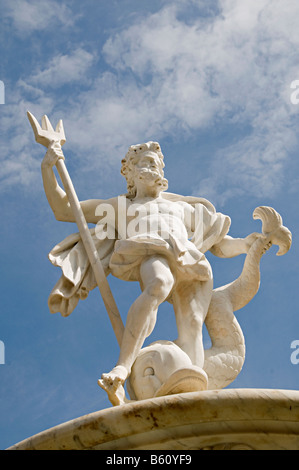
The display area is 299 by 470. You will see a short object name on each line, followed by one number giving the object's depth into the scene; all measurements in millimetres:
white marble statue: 8062
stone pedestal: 6320
